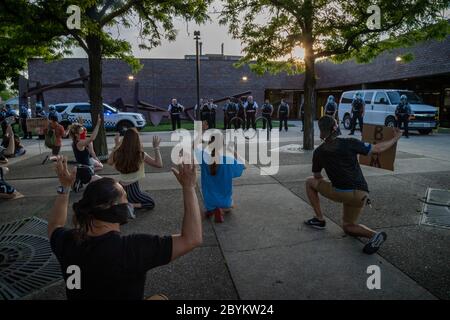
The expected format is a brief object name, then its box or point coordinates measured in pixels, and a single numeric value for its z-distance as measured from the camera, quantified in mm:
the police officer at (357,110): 16031
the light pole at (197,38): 18203
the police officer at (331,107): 16172
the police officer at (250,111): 18641
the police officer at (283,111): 18766
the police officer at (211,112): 19431
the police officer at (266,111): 18047
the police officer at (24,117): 18197
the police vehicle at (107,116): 19203
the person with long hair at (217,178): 4949
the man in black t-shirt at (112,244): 1739
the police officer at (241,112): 19797
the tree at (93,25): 8008
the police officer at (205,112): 19297
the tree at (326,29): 9375
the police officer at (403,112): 14688
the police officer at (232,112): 19392
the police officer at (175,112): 19156
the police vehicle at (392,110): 15820
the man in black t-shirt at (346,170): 3928
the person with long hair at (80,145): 6348
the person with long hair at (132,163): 4980
